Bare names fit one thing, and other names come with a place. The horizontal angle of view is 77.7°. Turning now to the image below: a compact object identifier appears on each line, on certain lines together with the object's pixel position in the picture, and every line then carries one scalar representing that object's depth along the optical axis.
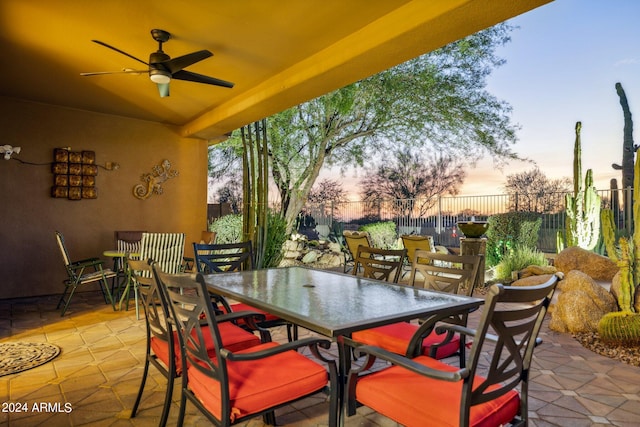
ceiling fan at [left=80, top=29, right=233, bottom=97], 3.51
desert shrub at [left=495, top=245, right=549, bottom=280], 6.62
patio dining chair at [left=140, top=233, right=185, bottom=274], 4.47
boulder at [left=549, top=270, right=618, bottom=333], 3.88
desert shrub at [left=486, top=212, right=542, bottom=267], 7.87
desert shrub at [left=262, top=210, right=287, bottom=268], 5.88
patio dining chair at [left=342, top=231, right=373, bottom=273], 6.54
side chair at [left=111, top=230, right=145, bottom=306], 6.00
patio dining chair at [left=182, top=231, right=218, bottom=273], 5.77
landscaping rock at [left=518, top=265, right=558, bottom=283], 5.76
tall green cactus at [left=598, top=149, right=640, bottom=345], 3.46
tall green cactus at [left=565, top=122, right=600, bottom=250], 6.48
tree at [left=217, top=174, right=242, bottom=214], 14.02
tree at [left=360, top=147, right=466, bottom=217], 17.53
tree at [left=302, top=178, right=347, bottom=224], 17.03
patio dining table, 1.66
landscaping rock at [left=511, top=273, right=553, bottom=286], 5.13
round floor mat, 2.96
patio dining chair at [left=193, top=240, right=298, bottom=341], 2.73
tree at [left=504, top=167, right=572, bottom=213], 8.86
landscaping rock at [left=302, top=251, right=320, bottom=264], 9.03
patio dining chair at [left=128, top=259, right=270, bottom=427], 1.94
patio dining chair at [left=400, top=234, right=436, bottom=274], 6.18
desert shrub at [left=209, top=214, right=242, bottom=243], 8.26
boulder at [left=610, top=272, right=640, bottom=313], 3.63
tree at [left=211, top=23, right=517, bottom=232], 8.71
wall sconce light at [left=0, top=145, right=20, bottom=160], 5.43
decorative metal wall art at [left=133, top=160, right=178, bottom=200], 6.64
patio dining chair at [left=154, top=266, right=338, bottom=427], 1.51
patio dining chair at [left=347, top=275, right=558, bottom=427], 1.28
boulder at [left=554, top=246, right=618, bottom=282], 5.37
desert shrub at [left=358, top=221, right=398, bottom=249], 10.17
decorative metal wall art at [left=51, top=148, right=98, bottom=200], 5.89
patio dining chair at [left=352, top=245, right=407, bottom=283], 2.88
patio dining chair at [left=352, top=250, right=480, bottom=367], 1.98
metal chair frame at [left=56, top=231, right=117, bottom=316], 4.64
